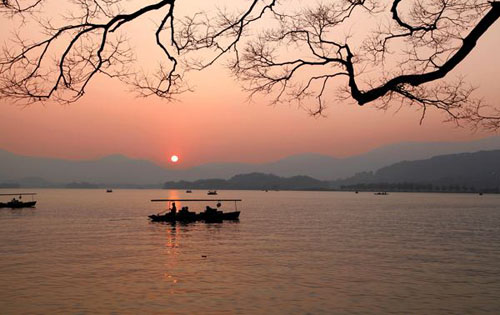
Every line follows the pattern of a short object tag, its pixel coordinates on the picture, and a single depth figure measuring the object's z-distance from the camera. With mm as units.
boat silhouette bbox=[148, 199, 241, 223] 82062
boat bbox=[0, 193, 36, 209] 126125
